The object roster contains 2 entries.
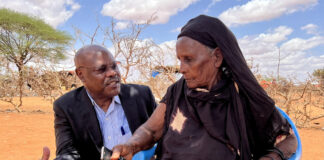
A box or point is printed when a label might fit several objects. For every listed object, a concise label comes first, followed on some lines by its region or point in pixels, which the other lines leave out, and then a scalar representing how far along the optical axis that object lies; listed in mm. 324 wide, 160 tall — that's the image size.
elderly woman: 1619
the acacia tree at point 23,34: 24672
